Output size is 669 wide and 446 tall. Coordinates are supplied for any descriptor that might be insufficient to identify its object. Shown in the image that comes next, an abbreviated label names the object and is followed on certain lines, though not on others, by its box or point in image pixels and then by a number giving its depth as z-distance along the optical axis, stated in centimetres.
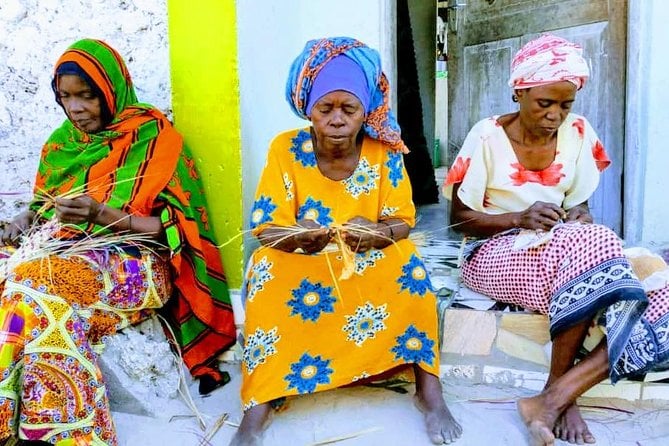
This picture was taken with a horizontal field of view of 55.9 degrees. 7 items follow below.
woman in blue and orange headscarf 242
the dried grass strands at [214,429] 241
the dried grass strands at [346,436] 236
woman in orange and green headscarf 218
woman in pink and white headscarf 226
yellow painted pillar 290
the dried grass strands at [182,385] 257
